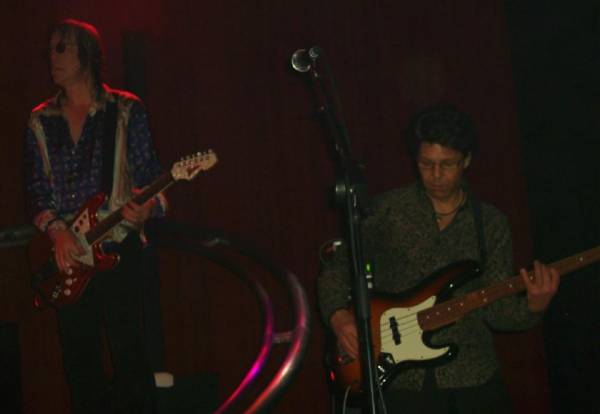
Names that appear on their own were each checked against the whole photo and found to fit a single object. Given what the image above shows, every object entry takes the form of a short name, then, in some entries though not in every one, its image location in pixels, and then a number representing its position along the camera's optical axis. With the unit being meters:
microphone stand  2.16
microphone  2.14
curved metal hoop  4.47
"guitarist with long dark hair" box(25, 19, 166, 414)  3.52
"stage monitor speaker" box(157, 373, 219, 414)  3.67
